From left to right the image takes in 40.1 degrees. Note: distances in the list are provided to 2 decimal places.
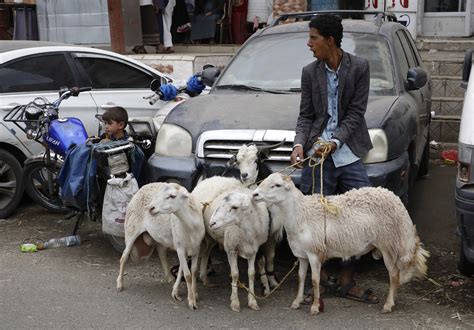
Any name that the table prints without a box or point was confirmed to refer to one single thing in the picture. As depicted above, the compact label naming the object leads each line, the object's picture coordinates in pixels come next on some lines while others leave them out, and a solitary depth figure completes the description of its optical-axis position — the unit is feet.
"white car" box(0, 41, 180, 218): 23.34
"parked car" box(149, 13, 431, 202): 17.52
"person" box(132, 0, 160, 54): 47.24
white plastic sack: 18.30
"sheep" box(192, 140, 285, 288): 16.67
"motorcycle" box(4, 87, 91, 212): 21.13
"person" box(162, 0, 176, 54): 44.21
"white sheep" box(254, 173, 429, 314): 15.21
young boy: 19.31
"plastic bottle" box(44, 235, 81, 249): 20.70
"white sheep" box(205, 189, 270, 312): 14.74
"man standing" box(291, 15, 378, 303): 15.58
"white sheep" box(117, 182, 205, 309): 15.25
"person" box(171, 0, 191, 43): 47.03
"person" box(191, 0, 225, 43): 45.86
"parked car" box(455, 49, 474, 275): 14.66
